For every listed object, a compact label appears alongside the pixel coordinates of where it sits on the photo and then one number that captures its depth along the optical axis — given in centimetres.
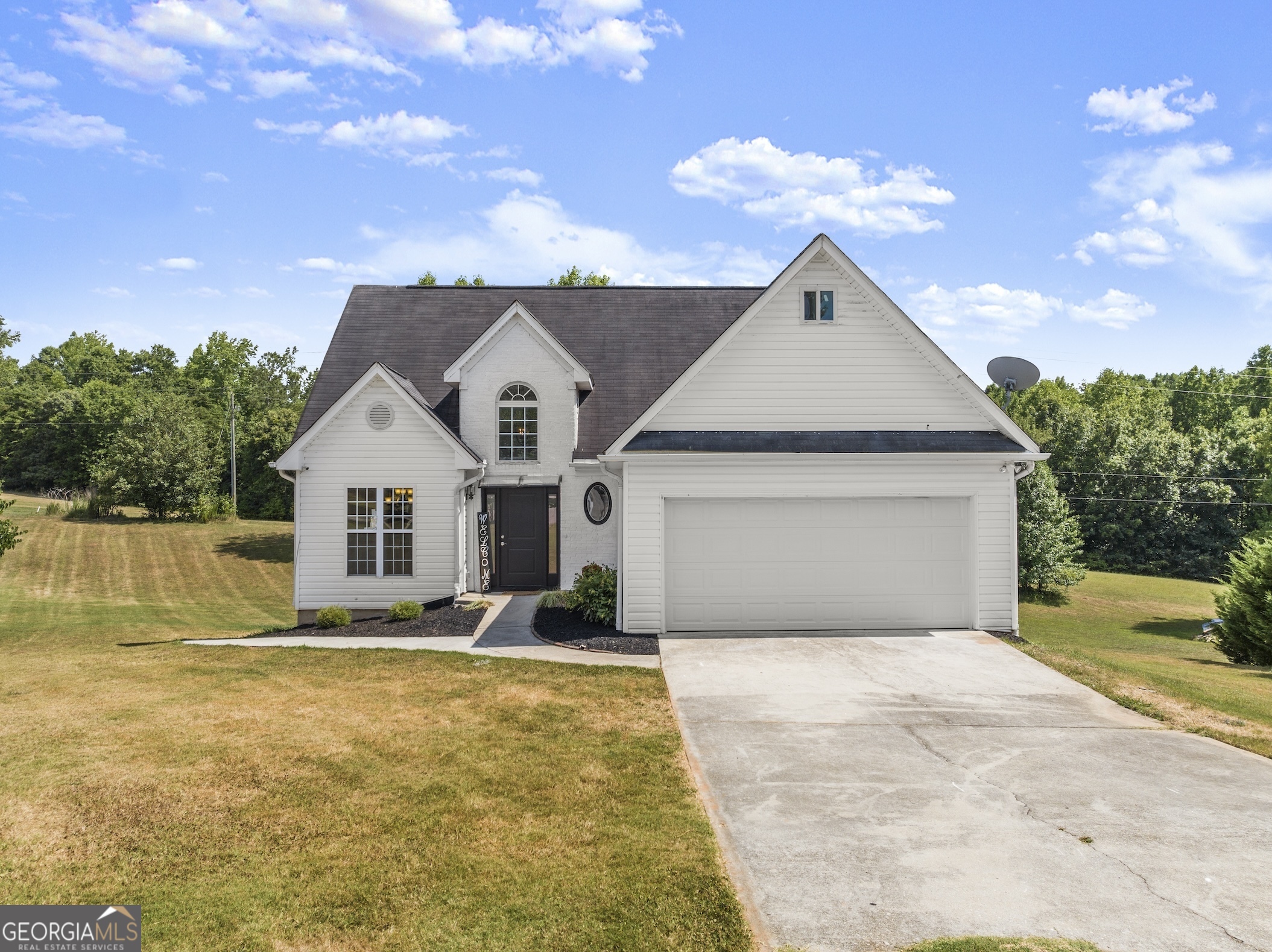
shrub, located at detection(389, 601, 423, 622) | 1603
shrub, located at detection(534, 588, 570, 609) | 1666
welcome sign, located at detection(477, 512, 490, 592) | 1867
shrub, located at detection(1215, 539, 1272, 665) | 1543
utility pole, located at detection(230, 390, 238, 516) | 4638
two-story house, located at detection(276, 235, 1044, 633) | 1427
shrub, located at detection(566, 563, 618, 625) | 1498
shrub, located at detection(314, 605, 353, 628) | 1597
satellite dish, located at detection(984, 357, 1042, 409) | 1750
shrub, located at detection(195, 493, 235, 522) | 4116
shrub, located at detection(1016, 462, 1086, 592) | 3219
